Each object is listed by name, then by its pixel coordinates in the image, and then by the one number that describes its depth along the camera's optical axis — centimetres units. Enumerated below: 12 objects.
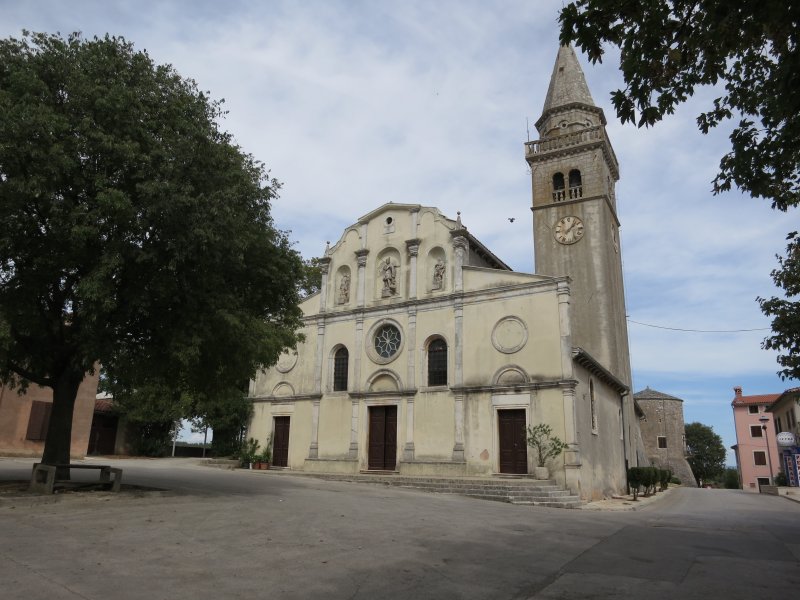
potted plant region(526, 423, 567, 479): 2038
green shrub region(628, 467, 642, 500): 2436
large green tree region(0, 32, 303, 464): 1058
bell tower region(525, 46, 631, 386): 2966
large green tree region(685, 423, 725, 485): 6812
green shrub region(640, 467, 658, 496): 2409
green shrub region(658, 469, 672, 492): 2820
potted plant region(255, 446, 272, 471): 2672
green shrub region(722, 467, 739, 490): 7094
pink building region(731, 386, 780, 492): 6184
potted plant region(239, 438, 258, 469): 2709
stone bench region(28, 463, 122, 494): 1116
